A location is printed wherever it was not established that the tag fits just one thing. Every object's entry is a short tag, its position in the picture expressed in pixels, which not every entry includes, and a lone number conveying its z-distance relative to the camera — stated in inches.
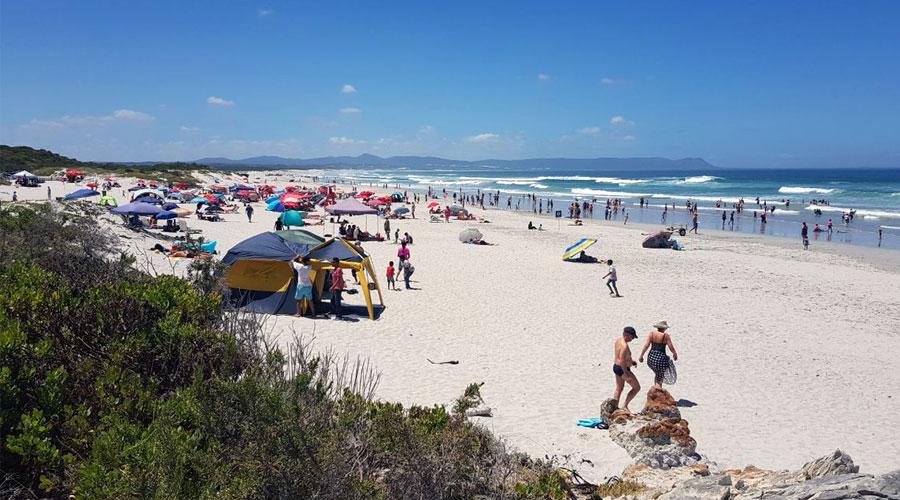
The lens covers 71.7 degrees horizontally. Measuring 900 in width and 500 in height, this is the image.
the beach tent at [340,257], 487.2
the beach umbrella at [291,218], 996.6
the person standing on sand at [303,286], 470.0
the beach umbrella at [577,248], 852.6
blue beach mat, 300.7
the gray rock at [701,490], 177.2
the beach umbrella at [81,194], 1095.6
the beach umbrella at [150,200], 1131.3
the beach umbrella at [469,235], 1028.2
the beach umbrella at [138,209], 871.7
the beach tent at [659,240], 1048.8
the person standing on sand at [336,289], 488.4
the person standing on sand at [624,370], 319.9
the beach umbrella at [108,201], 1087.0
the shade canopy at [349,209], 930.1
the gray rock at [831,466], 177.0
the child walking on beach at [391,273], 617.0
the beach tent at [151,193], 1203.4
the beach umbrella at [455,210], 1457.9
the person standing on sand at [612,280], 641.0
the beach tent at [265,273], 485.1
